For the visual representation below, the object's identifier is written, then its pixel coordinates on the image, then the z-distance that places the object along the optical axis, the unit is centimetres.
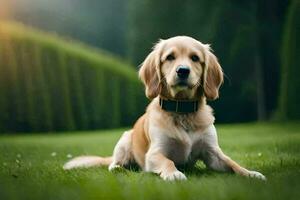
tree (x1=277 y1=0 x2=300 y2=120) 1127
